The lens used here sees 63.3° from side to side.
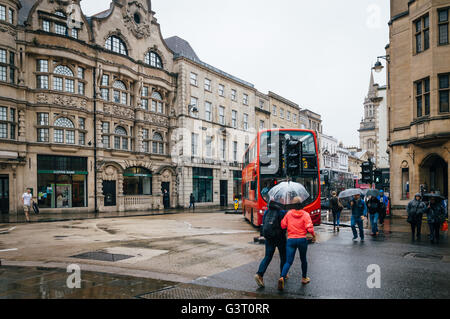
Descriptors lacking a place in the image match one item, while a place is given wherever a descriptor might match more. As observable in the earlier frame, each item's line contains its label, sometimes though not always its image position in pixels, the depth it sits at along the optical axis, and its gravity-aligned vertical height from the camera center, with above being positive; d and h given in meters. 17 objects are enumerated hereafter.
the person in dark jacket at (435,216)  11.91 -1.56
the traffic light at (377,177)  18.22 -0.41
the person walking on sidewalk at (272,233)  6.60 -1.14
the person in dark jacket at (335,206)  16.58 -1.66
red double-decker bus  15.00 +0.12
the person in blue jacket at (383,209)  16.83 -1.85
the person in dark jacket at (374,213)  13.69 -1.67
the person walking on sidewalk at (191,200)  33.34 -2.63
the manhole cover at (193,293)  6.02 -2.08
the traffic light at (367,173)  17.08 -0.18
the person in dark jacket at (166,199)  34.44 -2.62
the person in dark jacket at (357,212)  12.52 -1.48
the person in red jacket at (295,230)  6.59 -1.09
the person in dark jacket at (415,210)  12.52 -1.45
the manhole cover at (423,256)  9.33 -2.30
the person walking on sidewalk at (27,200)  20.47 -1.54
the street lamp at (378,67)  23.36 +6.53
